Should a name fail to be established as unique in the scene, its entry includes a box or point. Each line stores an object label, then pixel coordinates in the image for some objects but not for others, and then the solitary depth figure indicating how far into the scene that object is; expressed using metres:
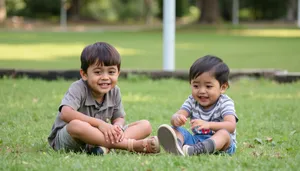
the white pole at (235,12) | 54.03
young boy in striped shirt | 4.99
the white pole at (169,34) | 12.49
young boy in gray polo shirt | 5.04
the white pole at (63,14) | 48.99
